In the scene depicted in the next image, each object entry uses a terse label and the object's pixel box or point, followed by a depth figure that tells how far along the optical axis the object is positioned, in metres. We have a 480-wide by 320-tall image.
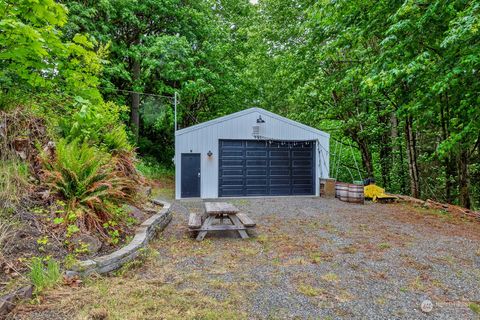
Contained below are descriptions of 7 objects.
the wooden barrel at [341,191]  9.21
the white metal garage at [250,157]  9.84
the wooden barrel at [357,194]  8.84
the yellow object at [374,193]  9.15
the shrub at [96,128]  4.23
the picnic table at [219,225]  4.76
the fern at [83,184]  3.60
